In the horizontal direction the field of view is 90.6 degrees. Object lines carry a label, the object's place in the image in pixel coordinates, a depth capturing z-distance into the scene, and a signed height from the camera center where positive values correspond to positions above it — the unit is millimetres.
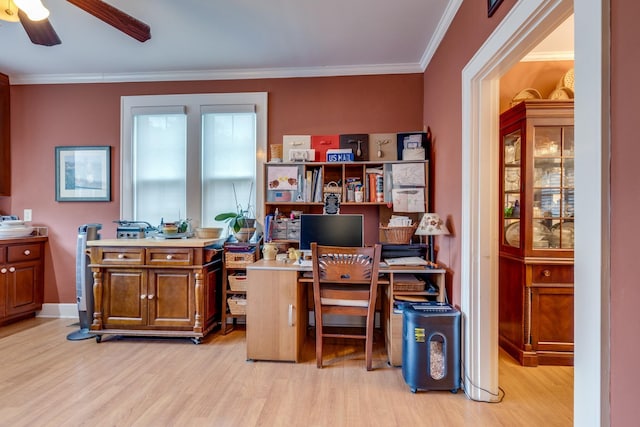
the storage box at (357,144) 3148 +692
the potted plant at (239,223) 3102 -98
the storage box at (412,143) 2932 +658
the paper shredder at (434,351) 2053 -901
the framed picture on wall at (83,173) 3480 +443
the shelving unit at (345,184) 2871 +280
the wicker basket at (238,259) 2969 -431
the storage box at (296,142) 3197 +721
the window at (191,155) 3387 +629
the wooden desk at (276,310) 2445 -755
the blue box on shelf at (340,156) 3018 +548
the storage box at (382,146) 3148 +668
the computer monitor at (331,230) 2771 -148
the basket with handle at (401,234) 2779 -184
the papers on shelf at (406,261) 2510 -387
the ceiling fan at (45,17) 1729 +1138
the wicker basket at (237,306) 2996 -879
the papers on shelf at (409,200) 2869 +120
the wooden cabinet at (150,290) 2801 -686
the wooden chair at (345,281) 2281 -493
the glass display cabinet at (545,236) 2428 -178
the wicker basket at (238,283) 2994 -660
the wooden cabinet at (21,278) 3119 -665
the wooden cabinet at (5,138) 3465 +829
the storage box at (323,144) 3191 +699
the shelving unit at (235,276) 2979 -597
